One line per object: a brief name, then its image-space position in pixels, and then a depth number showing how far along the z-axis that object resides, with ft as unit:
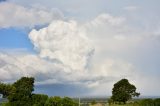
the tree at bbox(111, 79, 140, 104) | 291.62
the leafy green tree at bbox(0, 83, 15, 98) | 244.34
